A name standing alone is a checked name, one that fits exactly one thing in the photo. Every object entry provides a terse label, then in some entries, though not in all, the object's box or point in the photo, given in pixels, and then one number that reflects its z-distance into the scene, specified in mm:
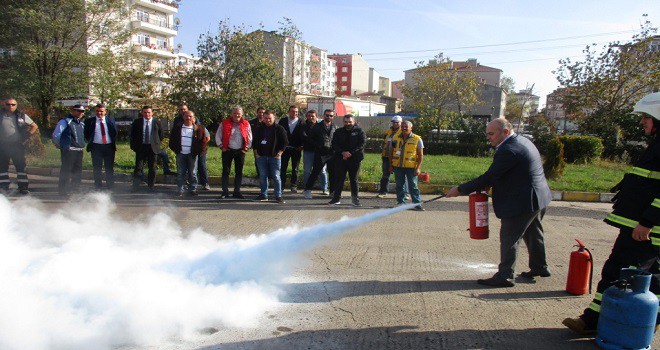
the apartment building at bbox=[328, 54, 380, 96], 117875
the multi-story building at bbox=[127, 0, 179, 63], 62375
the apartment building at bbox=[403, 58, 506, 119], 69000
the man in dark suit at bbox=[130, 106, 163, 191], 11109
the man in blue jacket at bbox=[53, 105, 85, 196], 9828
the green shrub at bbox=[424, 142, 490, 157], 21516
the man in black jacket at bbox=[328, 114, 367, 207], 9805
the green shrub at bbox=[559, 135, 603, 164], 17734
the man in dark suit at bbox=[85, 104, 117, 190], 10297
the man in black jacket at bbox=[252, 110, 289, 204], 9875
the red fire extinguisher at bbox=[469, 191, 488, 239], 5086
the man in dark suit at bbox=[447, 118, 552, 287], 4809
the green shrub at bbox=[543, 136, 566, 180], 13258
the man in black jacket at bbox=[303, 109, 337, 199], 10414
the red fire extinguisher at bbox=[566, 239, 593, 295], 4781
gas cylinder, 3527
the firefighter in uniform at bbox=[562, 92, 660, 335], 3637
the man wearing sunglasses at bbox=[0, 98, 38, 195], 9445
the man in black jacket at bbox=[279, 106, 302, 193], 11154
